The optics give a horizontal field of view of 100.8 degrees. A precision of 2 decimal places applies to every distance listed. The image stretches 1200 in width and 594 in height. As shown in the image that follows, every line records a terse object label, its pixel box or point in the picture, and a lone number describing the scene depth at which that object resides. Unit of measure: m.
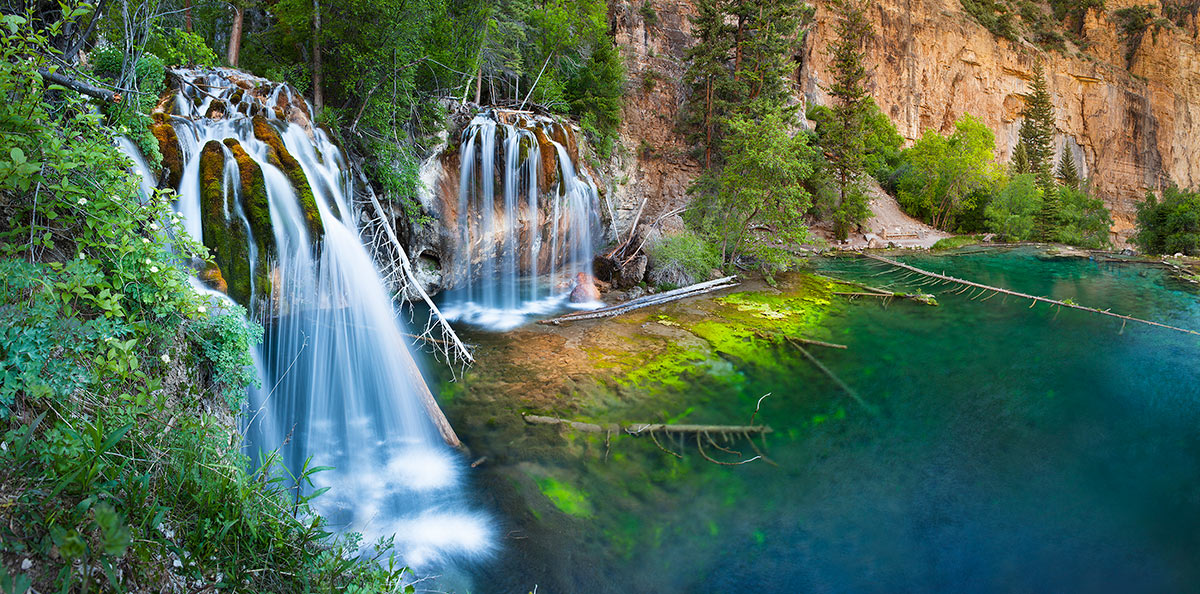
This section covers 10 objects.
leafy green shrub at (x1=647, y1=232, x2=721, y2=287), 14.00
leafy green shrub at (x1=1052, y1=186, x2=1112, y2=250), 25.62
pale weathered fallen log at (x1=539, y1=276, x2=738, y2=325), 11.07
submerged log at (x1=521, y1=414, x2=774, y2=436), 6.54
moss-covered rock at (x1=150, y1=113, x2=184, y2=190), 6.60
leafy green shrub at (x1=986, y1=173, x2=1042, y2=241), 26.52
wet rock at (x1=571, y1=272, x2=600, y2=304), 12.75
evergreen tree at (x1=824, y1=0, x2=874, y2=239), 25.39
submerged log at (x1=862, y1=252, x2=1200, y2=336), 11.21
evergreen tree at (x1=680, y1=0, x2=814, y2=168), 20.41
